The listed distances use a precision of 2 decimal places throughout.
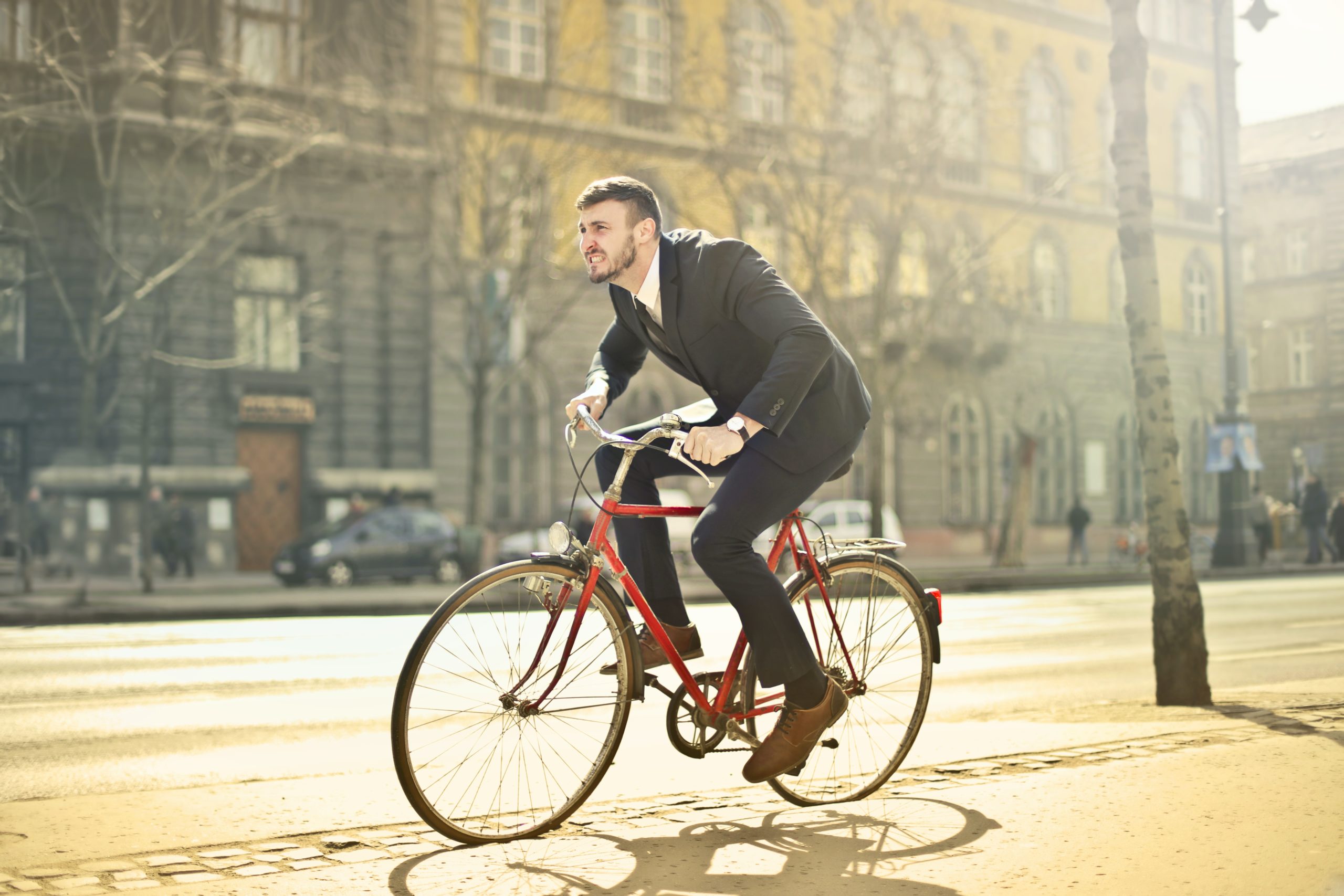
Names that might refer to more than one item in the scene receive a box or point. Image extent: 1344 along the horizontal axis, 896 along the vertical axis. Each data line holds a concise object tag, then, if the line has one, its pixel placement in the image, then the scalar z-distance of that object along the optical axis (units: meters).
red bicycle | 4.00
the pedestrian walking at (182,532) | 26.31
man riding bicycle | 4.27
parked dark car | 24.16
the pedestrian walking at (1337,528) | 33.60
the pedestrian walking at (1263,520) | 33.59
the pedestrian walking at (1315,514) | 32.22
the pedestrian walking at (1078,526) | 34.62
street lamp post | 30.47
